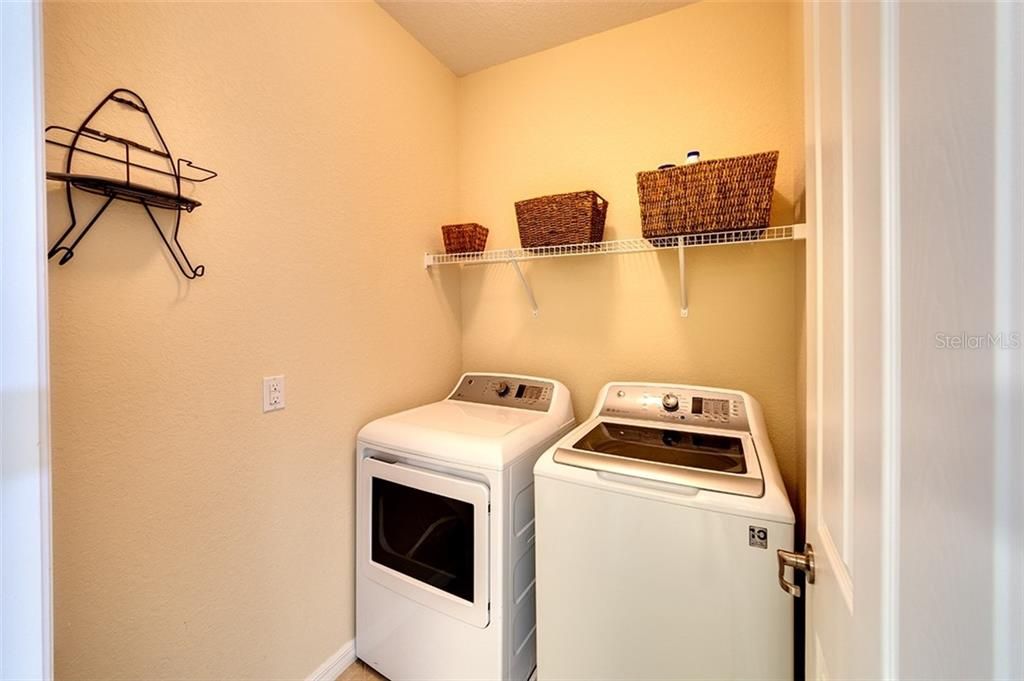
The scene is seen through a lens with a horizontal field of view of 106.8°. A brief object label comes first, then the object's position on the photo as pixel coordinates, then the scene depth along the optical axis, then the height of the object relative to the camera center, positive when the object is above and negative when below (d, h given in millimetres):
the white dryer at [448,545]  1300 -769
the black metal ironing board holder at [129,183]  881 +378
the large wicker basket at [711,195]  1303 +500
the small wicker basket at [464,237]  1949 +519
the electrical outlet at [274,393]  1302 -189
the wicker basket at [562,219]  1635 +521
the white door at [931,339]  267 -5
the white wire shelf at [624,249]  1393 +379
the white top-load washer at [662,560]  994 -643
